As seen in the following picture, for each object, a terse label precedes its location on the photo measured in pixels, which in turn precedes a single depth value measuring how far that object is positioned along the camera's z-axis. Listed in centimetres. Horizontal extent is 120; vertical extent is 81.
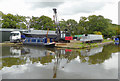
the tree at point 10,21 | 4019
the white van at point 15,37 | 2891
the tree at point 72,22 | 6807
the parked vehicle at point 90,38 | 2556
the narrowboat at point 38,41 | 2042
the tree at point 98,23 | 5372
